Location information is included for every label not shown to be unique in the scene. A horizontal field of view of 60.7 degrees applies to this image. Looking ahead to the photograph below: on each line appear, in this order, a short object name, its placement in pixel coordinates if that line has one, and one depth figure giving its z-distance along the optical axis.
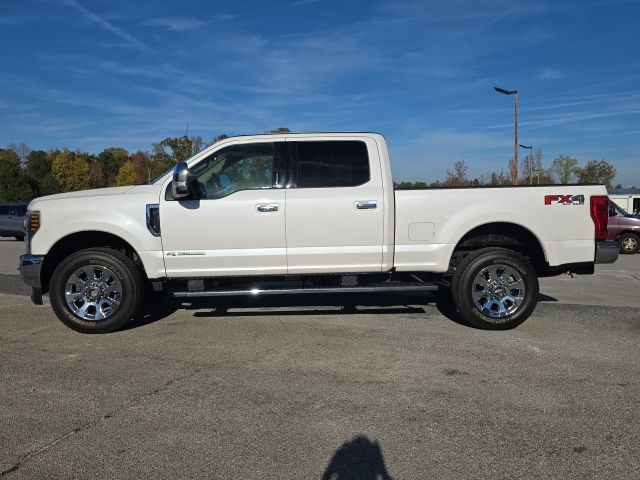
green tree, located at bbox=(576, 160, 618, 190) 59.12
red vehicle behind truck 15.77
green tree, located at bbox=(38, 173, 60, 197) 72.81
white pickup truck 5.89
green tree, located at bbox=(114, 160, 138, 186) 77.00
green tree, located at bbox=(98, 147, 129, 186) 92.76
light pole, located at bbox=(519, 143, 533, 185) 35.59
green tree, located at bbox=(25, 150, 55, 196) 84.38
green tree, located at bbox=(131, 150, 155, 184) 82.81
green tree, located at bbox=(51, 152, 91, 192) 80.75
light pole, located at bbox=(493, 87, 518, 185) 26.44
